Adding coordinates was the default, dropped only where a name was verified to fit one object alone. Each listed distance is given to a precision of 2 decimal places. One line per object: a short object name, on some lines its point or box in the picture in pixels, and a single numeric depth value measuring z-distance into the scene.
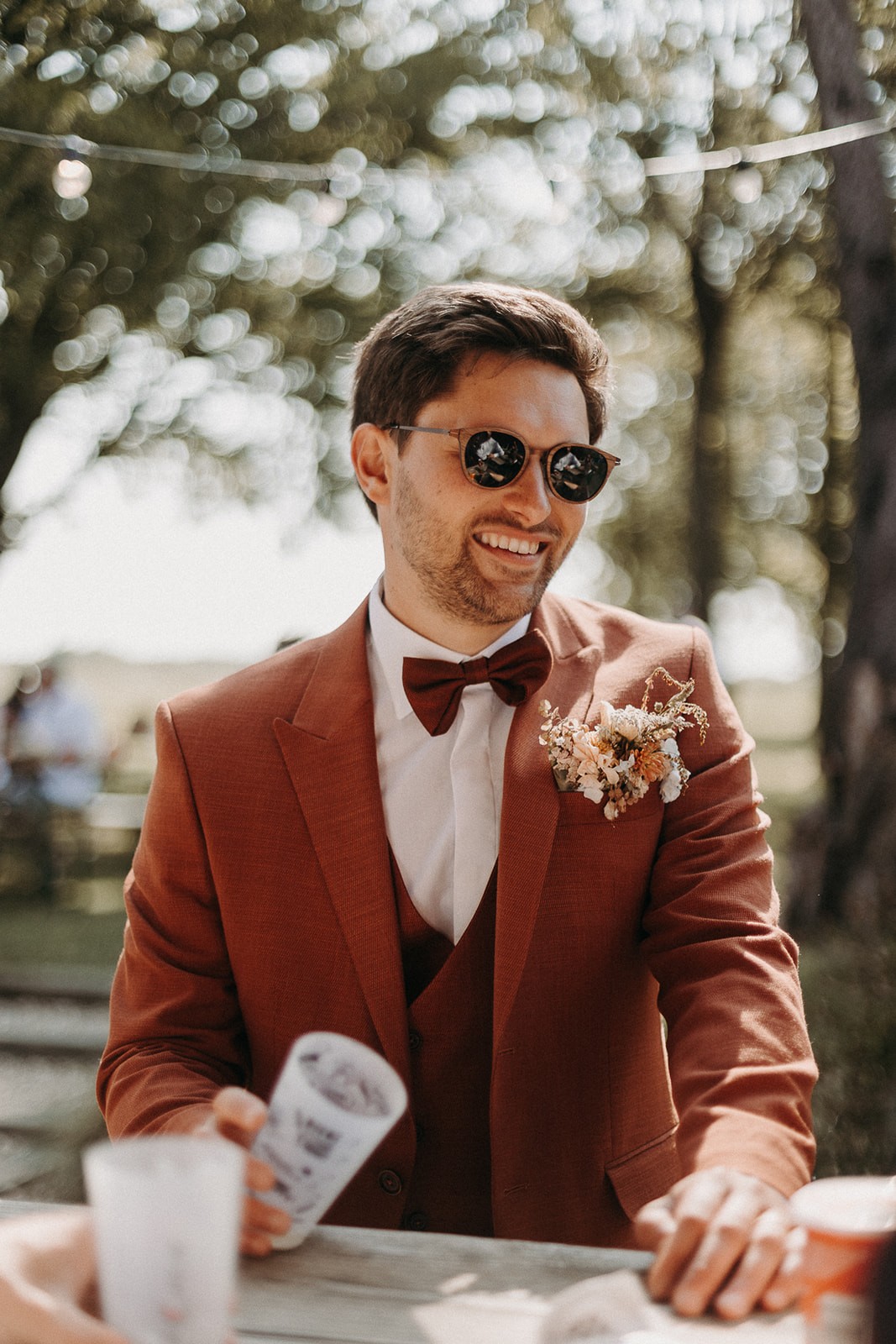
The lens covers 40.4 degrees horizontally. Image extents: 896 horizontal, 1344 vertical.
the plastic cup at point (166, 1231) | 1.01
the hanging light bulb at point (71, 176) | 5.02
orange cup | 1.09
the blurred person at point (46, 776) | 10.03
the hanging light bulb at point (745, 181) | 5.47
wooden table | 1.31
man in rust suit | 2.14
